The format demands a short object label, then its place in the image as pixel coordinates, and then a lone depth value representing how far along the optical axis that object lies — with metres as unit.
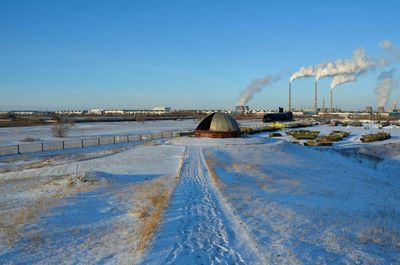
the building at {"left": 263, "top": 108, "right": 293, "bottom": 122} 88.38
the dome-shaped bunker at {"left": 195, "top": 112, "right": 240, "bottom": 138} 32.91
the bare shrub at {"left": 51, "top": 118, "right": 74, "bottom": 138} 48.74
